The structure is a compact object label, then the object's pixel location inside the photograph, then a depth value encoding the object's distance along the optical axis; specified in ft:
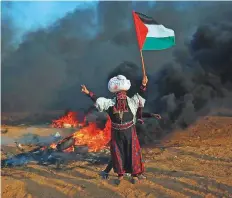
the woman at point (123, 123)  22.27
